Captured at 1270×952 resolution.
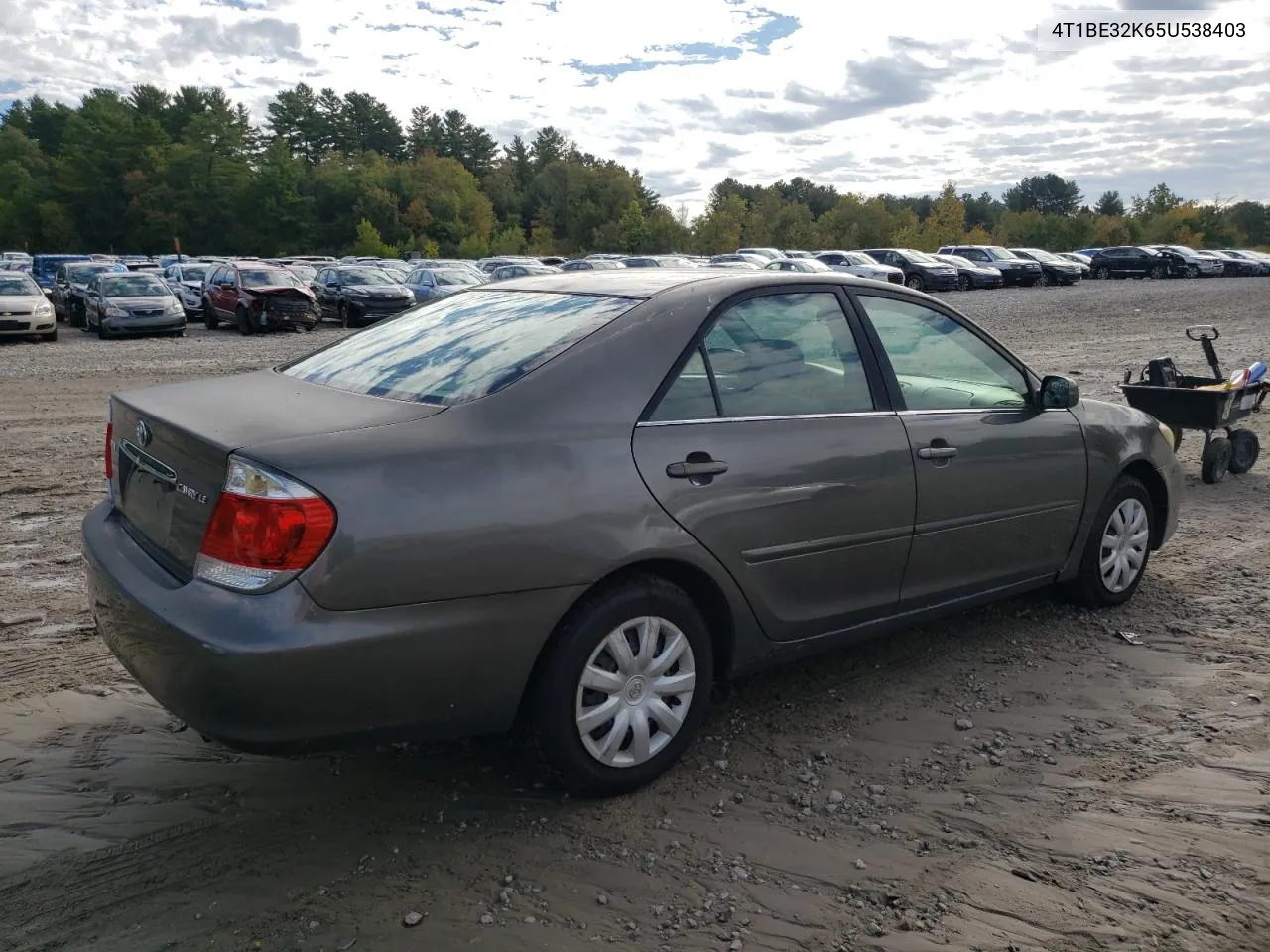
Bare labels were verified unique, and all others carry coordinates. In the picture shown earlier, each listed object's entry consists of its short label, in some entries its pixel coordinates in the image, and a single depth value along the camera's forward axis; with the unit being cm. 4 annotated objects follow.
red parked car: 2322
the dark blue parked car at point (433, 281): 2870
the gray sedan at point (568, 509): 290
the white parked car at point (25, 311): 2111
